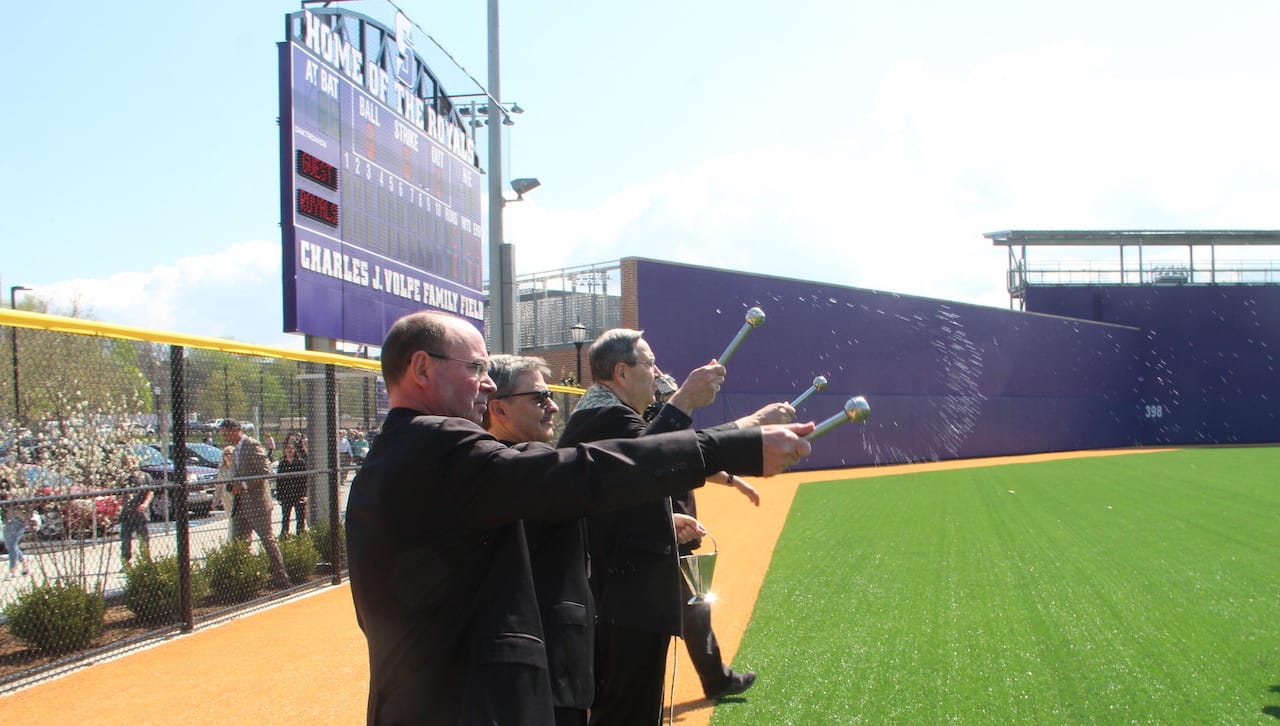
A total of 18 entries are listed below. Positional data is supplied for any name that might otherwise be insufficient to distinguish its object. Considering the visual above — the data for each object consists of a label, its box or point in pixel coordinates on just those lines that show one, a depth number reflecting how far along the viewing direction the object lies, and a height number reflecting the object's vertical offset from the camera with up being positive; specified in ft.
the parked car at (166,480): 25.85 -2.54
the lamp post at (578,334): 71.82 +3.20
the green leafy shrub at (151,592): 25.91 -5.31
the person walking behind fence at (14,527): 22.79 -3.10
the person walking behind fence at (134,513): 25.62 -3.23
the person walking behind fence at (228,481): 30.14 -2.82
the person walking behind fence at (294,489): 33.68 -3.59
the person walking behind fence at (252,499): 30.42 -3.50
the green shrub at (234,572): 29.17 -5.52
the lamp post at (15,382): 21.67 +0.22
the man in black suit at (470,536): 6.91 -1.10
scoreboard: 37.37 +8.76
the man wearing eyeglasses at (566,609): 8.54 -2.01
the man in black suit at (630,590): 11.44 -2.48
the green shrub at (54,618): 22.57 -5.19
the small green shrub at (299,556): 33.17 -5.75
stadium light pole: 44.45 +5.86
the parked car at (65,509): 22.72 -2.86
